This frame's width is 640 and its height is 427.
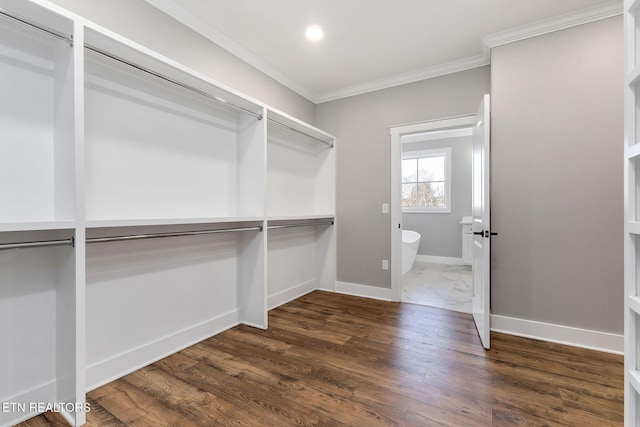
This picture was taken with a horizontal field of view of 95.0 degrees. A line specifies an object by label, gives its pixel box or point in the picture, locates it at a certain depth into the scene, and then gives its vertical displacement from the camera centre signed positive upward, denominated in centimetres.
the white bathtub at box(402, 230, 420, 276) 462 -61
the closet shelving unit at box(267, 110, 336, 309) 313 +7
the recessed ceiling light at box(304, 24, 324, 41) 241 +152
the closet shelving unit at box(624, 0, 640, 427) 97 -2
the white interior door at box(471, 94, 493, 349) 220 -9
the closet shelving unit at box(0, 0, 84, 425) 138 +0
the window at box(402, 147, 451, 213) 591 +63
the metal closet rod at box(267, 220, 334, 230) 322 -14
